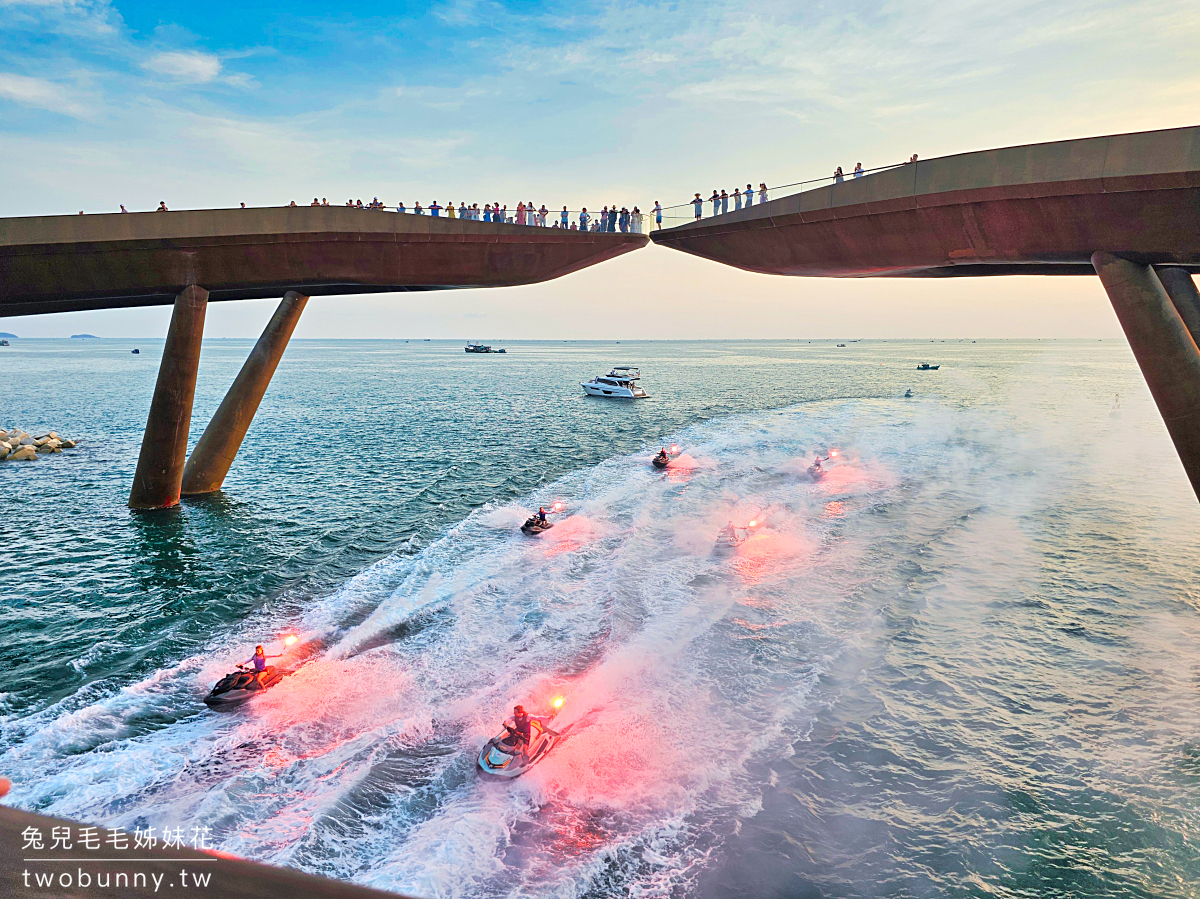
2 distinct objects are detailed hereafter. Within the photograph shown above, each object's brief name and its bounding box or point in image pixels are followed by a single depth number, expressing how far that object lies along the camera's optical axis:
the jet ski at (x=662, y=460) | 35.53
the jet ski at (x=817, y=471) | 33.43
